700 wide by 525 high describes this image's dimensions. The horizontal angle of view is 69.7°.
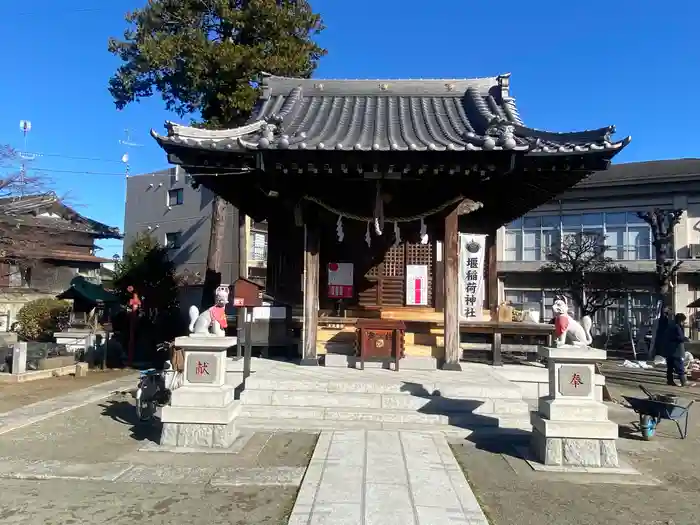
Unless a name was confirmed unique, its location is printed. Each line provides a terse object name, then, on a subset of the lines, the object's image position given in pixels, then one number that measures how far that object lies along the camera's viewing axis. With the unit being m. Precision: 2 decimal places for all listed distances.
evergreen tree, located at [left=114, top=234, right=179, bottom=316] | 20.25
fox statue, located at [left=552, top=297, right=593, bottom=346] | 6.75
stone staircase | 7.94
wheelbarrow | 7.60
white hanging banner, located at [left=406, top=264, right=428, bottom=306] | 11.23
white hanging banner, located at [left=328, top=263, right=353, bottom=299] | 11.47
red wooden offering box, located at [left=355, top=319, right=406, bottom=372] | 9.80
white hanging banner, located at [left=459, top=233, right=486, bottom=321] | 10.99
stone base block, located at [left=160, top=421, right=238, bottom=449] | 6.76
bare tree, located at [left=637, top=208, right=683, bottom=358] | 21.53
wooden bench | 10.90
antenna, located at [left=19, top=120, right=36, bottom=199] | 27.92
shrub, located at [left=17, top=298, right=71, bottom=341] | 21.14
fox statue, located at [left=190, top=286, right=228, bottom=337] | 7.13
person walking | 13.83
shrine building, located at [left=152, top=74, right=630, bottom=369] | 8.85
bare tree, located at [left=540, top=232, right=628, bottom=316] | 24.97
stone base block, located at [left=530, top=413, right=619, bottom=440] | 6.29
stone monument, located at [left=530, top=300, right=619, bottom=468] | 6.31
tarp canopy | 17.02
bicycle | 8.29
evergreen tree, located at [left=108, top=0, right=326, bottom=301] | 16.81
